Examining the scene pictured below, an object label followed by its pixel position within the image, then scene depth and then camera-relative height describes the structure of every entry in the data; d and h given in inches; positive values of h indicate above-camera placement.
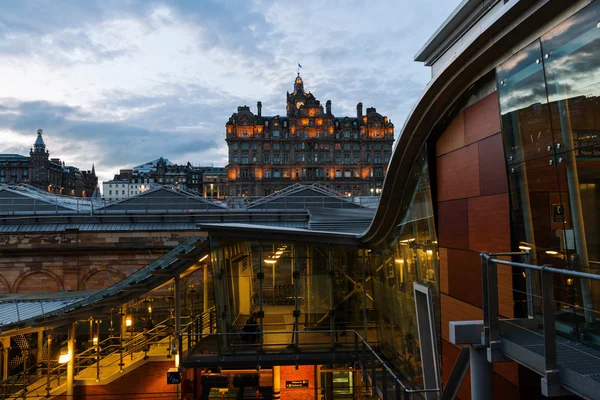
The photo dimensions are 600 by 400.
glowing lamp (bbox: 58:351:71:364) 510.1 -117.0
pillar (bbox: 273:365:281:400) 539.8 -162.8
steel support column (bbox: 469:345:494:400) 171.6 -53.8
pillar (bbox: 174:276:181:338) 542.8 -68.7
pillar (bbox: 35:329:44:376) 548.0 -110.5
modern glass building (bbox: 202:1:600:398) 183.8 +6.7
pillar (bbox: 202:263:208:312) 639.1 -61.2
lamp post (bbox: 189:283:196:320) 903.3 -88.6
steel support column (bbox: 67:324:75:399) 517.0 -131.2
